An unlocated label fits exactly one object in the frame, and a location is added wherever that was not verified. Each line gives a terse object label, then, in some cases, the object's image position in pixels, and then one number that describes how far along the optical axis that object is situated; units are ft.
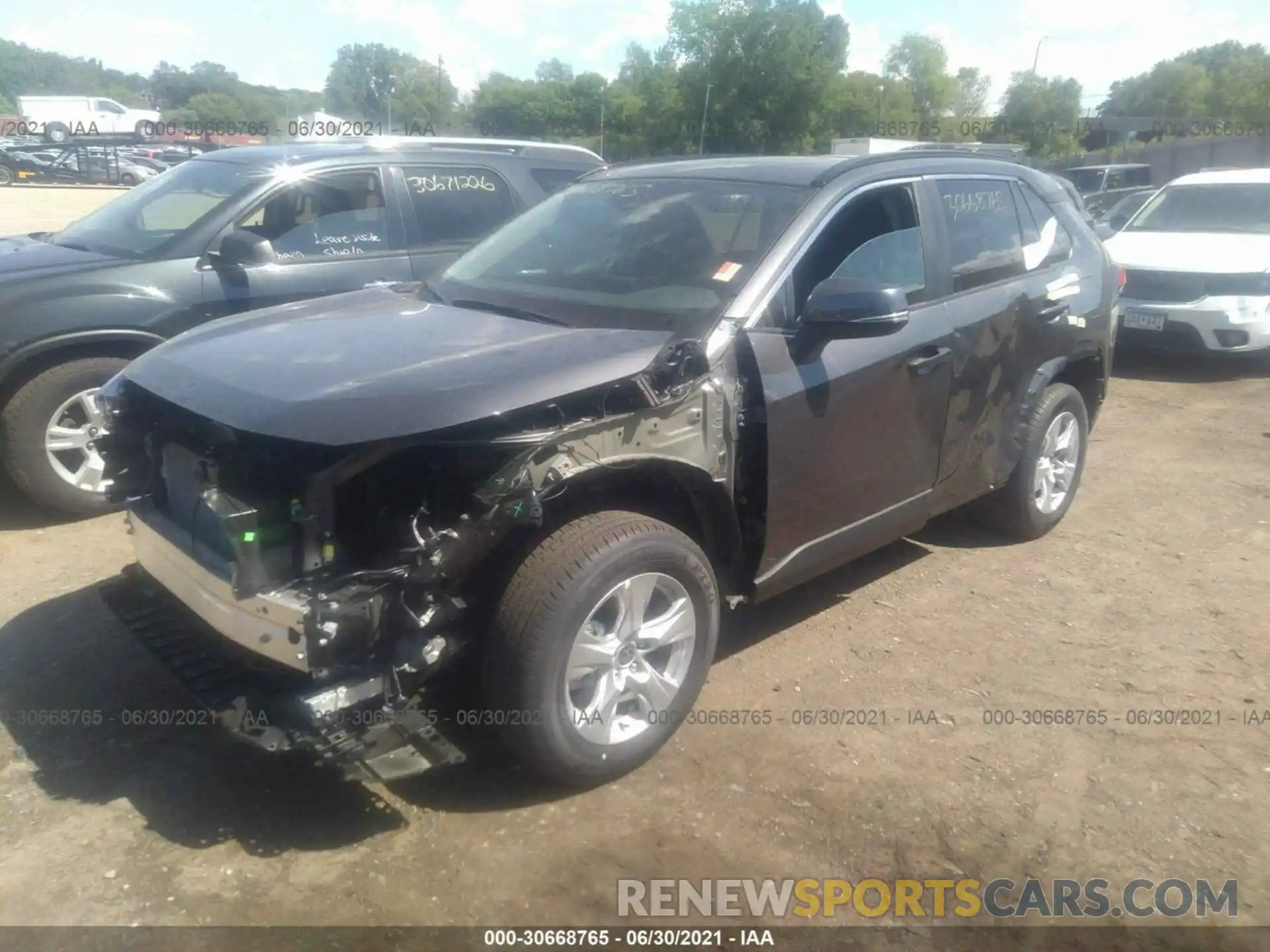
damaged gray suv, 8.89
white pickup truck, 167.63
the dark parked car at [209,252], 16.30
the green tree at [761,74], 174.91
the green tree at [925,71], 240.12
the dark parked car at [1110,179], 59.93
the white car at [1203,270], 29.04
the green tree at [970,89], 244.01
